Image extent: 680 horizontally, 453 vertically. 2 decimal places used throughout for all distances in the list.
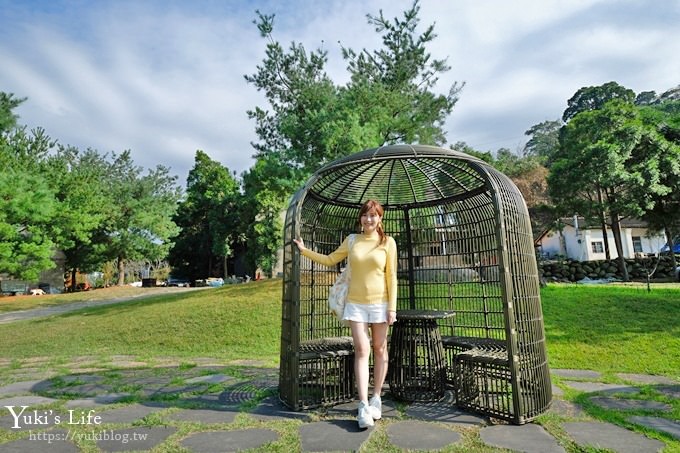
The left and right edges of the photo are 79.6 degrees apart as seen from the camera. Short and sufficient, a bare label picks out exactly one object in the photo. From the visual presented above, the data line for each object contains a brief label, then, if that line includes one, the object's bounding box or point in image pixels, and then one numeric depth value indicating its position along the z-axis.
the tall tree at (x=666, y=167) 15.87
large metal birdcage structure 3.10
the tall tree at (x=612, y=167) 15.68
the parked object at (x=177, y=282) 28.95
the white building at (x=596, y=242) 26.01
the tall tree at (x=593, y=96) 39.44
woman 3.02
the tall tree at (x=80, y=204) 17.53
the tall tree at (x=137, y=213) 22.23
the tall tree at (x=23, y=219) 12.91
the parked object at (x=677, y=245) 23.31
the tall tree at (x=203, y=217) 27.48
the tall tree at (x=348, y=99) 10.58
